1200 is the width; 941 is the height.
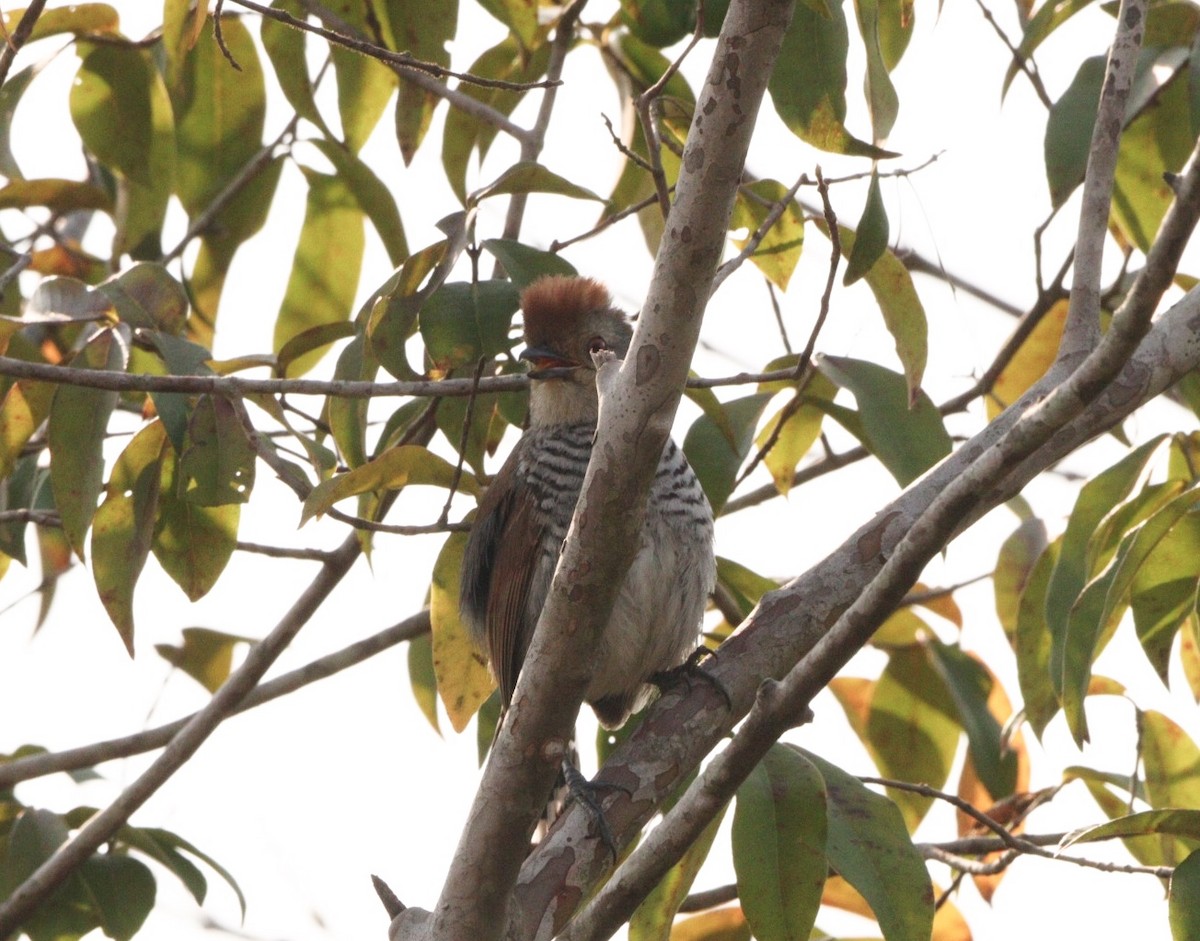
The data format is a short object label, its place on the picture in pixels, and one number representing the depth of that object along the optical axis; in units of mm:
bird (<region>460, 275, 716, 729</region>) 7531
